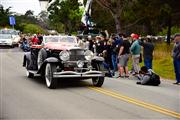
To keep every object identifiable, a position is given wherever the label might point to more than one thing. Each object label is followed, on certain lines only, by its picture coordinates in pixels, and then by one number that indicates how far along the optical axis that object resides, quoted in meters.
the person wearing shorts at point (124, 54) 19.27
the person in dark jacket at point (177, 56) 17.30
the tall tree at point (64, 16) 92.00
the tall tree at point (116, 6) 49.09
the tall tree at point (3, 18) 77.81
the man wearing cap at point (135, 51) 19.66
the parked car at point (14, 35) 46.37
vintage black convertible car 15.28
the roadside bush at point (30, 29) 84.49
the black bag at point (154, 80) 16.83
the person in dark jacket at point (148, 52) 19.75
